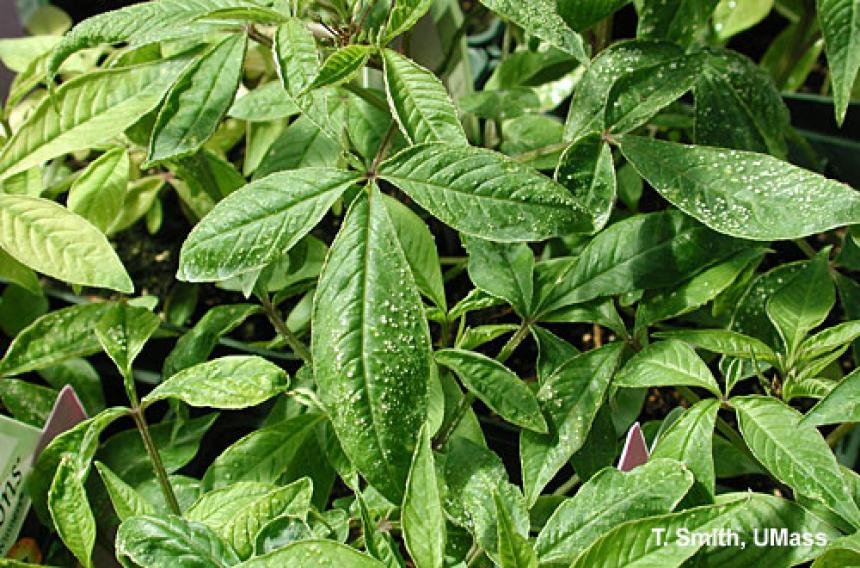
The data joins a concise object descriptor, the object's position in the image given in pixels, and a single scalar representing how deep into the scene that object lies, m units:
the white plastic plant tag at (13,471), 0.60
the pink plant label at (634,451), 0.57
